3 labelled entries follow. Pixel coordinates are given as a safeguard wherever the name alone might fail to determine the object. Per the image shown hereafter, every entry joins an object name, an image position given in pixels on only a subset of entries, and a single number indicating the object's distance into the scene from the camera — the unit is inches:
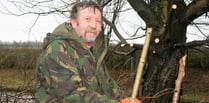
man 88.7
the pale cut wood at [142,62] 90.0
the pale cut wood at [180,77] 95.4
